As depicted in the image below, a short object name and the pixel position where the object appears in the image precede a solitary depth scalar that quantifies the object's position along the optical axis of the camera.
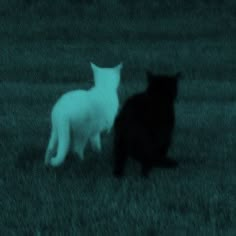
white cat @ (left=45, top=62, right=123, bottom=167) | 12.51
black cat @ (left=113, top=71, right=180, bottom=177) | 12.02
